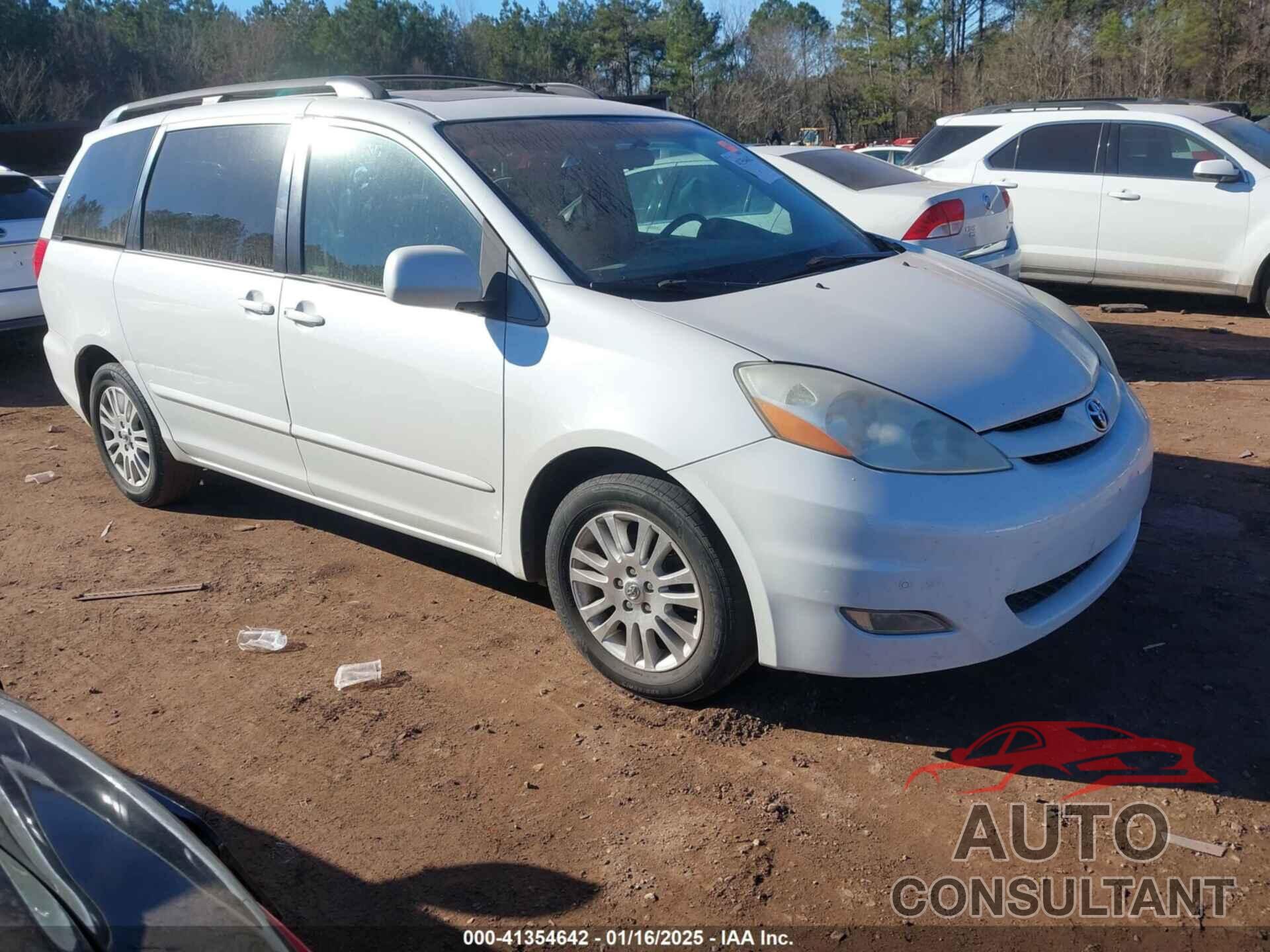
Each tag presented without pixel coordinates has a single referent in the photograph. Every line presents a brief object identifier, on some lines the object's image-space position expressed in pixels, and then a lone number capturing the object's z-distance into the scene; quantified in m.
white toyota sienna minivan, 3.15
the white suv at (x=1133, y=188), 8.94
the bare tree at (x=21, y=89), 33.66
